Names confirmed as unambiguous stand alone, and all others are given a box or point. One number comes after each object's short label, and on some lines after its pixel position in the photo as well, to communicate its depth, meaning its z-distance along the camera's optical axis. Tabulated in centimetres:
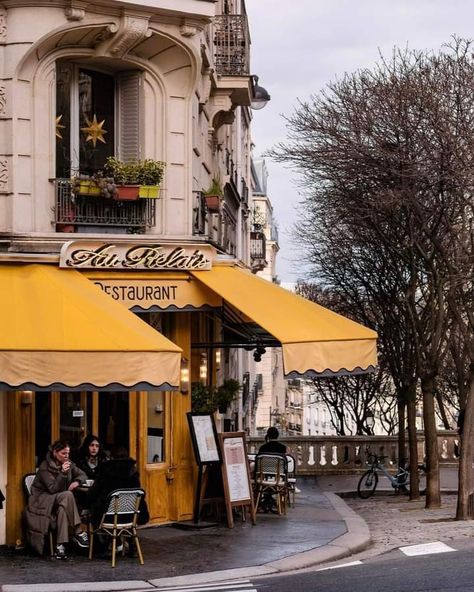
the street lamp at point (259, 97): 2561
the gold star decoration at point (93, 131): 1900
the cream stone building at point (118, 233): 1719
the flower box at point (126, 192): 1834
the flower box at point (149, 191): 1844
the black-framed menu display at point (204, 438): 1889
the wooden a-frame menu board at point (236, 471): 1925
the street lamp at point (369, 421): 5444
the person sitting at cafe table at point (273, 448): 2245
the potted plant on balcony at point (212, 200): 2100
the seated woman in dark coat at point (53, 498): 1591
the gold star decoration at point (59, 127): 1852
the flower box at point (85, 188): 1817
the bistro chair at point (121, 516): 1548
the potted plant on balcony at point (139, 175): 1847
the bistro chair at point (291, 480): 2306
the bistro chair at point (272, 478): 2086
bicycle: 3016
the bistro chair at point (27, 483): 1695
